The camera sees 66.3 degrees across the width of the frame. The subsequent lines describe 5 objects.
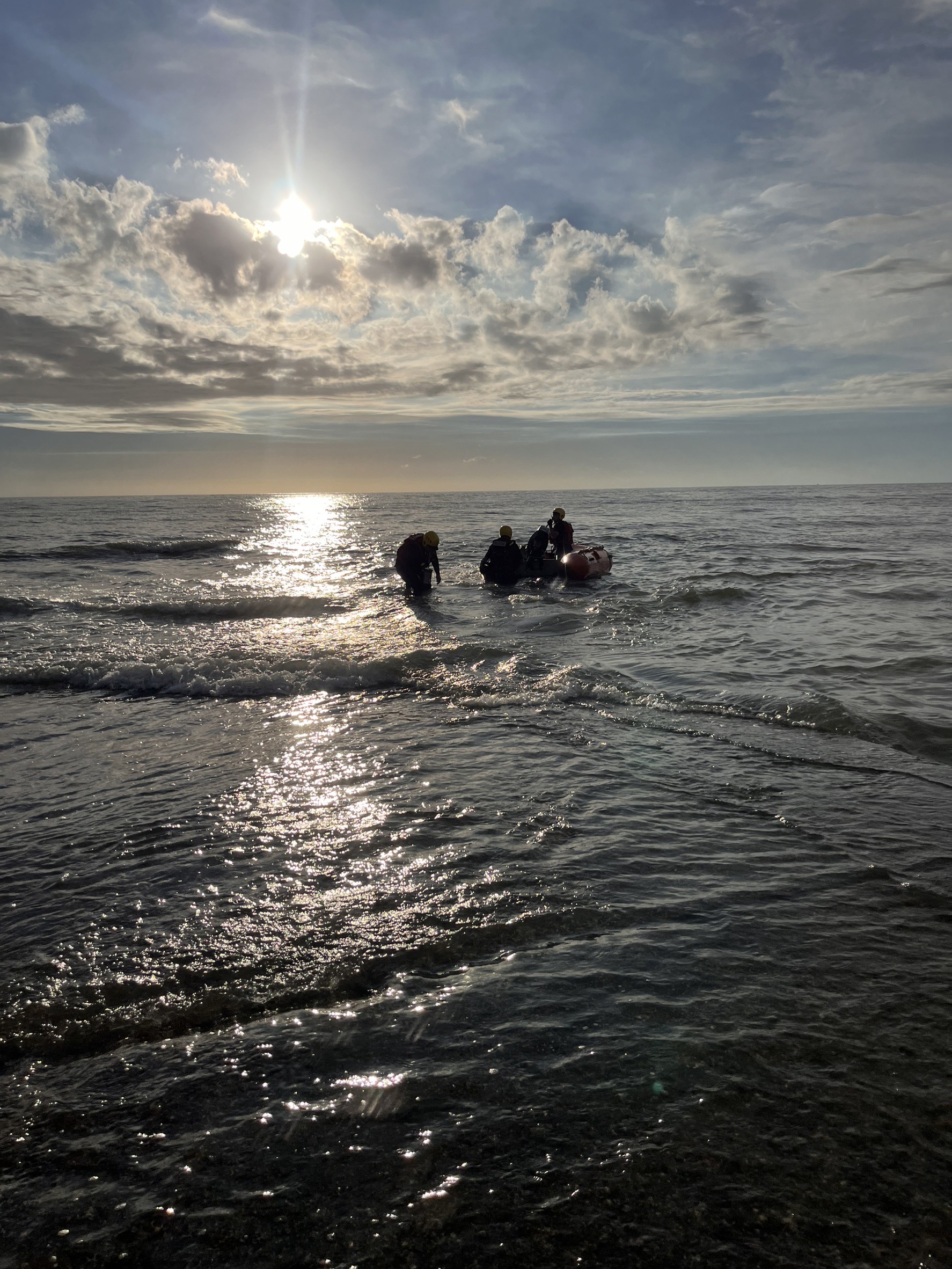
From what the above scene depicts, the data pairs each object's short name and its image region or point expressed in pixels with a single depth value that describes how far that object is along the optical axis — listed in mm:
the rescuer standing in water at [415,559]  19219
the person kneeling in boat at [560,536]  23375
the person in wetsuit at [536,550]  21922
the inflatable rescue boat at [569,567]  21750
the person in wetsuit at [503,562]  20922
